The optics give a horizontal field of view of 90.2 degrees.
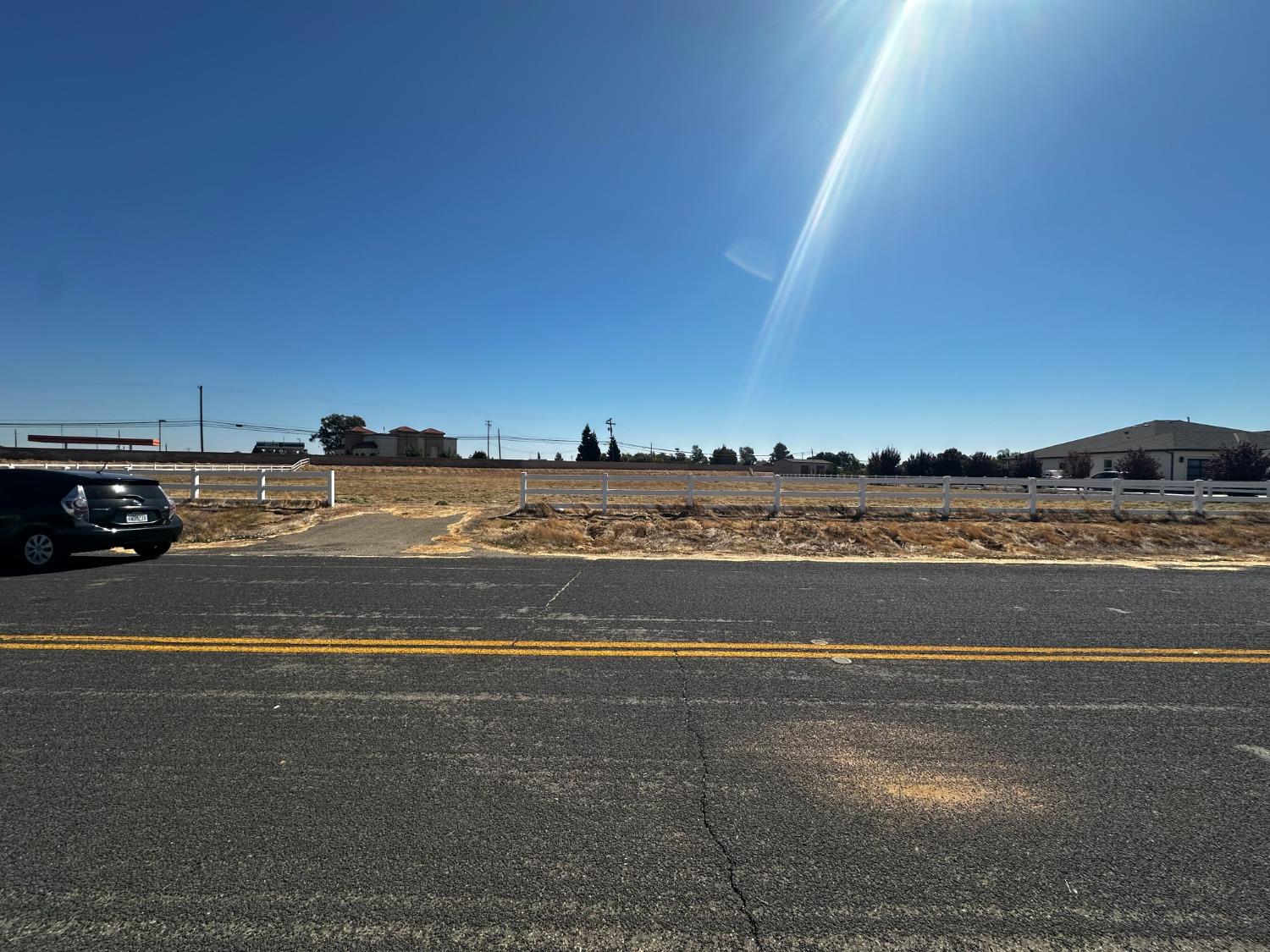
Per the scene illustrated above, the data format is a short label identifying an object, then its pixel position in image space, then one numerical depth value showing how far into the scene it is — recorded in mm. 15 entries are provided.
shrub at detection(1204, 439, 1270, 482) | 41875
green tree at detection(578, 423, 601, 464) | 95875
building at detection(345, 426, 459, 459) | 92688
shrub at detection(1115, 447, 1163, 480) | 48375
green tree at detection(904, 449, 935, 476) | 73250
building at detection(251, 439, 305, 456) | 88250
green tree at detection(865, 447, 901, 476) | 76688
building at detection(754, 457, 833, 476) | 84756
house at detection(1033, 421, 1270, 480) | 52906
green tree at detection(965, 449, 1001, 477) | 70438
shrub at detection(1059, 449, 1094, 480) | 53938
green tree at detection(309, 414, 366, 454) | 117938
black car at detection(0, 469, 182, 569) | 8539
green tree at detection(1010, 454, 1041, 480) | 64938
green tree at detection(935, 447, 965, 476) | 71625
